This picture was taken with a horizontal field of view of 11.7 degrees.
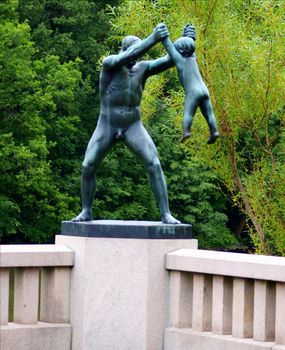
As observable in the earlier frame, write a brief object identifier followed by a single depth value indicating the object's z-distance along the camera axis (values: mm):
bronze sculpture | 11583
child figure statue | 11316
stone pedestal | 11079
